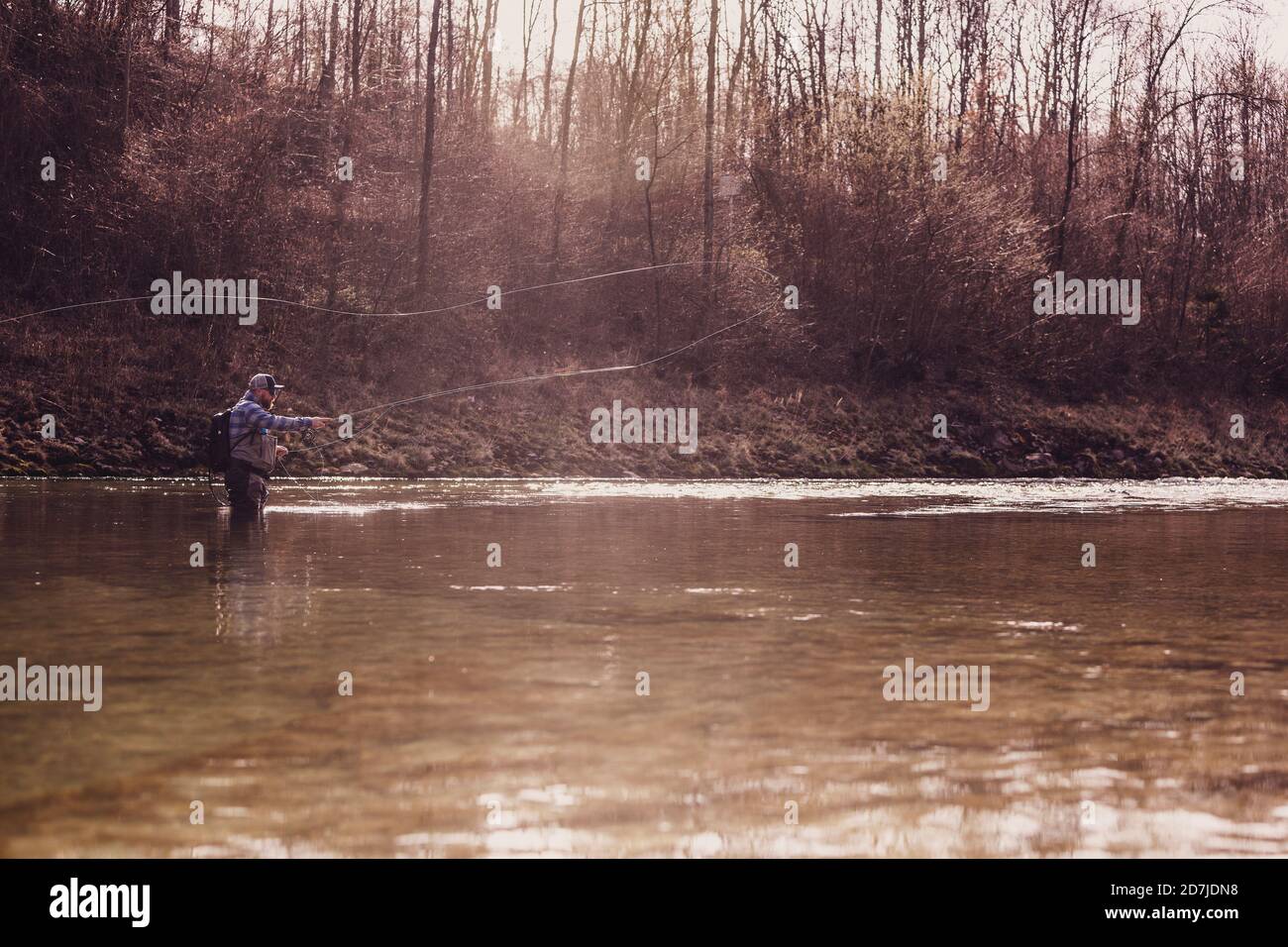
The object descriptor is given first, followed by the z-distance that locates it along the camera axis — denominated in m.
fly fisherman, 17.92
